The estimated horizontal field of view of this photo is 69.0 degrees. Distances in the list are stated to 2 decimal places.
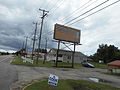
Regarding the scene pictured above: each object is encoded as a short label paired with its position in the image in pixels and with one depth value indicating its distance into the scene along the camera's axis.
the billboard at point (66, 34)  18.03
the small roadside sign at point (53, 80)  4.78
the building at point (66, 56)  28.14
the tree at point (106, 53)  32.96
